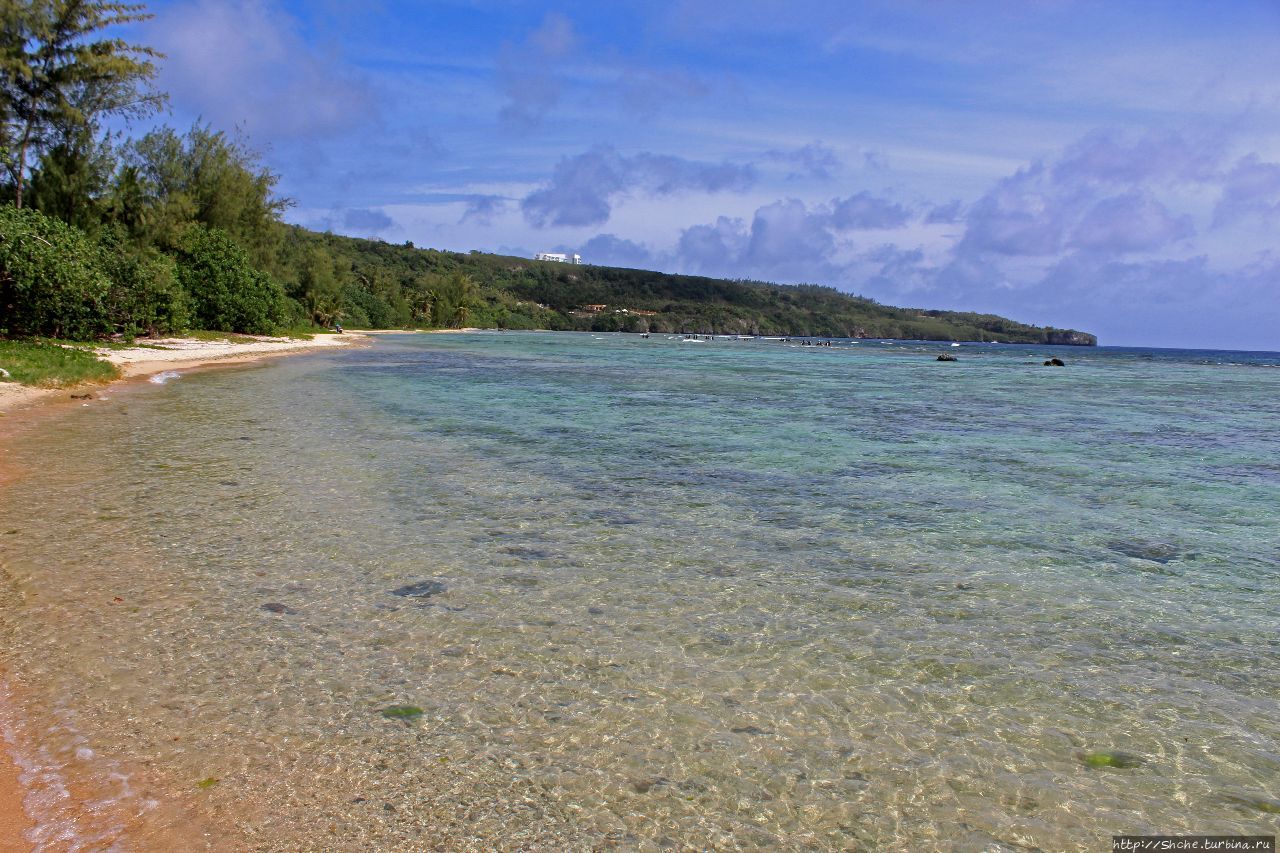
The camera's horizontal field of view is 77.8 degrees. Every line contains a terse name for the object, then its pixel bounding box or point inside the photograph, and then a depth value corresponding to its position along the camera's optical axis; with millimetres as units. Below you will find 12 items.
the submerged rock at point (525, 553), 7668
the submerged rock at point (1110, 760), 4273
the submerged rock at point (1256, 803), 3883
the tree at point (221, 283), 47906
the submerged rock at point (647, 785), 3946
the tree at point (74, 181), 39531
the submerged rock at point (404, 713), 4543
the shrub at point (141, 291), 34094
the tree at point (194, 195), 45125
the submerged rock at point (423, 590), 6512
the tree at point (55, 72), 32906
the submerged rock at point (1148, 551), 8109
